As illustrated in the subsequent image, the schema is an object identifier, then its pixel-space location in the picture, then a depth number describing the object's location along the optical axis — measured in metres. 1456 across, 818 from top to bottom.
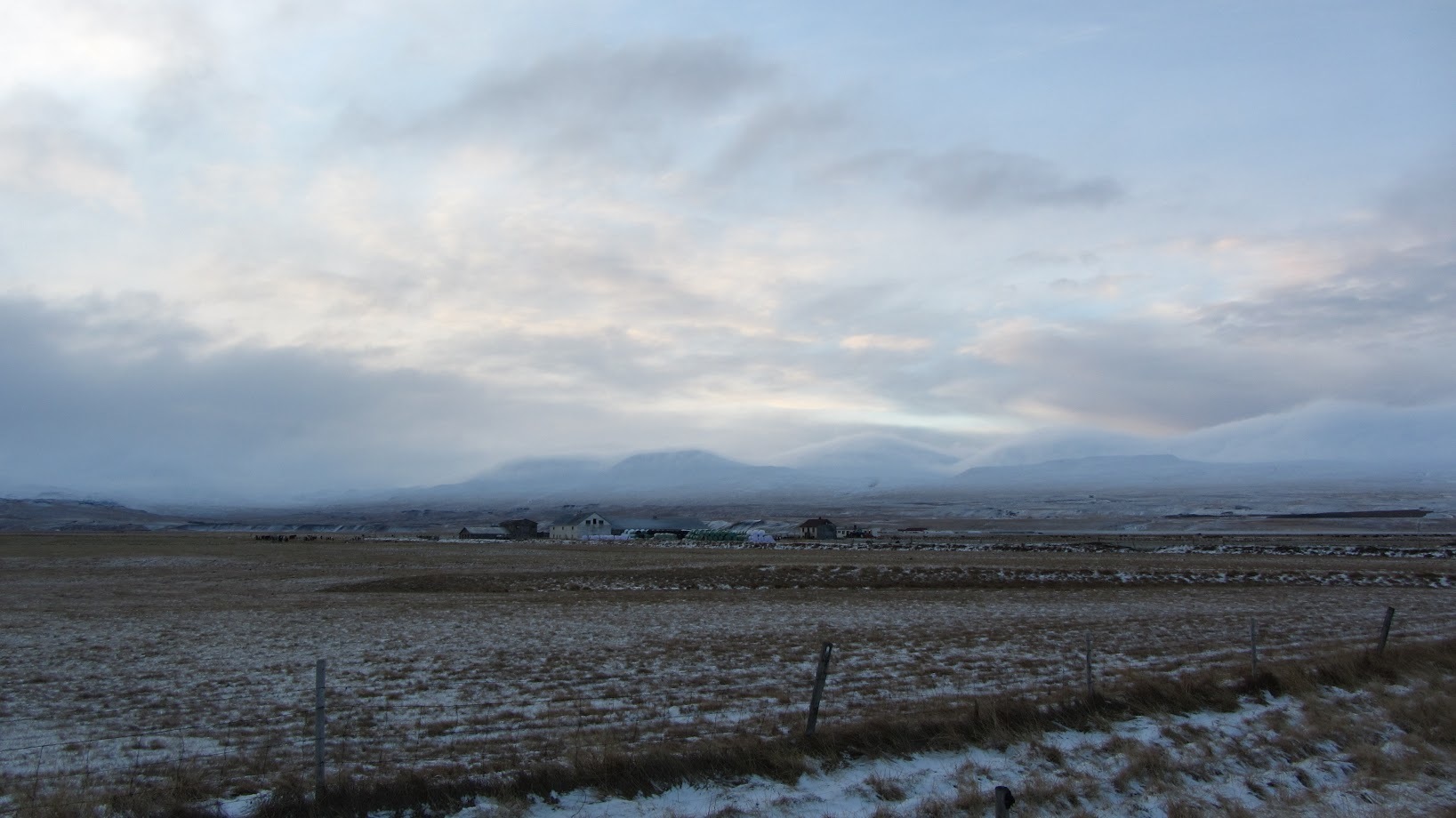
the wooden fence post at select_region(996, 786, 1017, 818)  7.17
